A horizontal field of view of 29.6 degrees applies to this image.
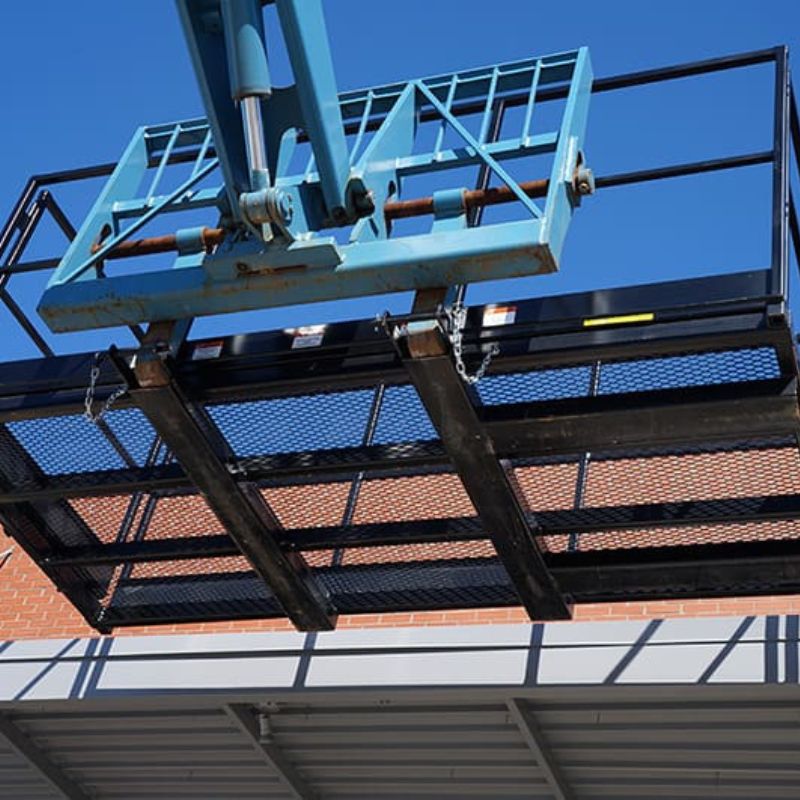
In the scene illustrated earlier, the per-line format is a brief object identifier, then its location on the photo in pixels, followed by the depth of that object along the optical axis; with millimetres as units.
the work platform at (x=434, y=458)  7000
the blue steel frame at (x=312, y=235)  6844
